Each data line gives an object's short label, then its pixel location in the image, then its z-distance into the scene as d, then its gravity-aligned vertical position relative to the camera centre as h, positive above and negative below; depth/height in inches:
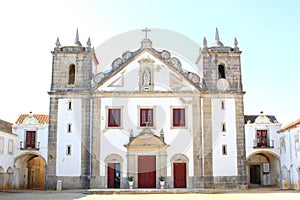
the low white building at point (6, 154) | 1061.0 +7.2
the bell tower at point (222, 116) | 1067.3 +116.2
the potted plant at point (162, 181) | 1027.3 -66.4
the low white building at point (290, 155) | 1031.6 +3.5
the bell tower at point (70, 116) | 1066.1 +116.1
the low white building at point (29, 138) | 1152.8 +56.1
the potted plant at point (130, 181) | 1023.0 -65.9
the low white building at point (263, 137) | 1176.8 +59.9
